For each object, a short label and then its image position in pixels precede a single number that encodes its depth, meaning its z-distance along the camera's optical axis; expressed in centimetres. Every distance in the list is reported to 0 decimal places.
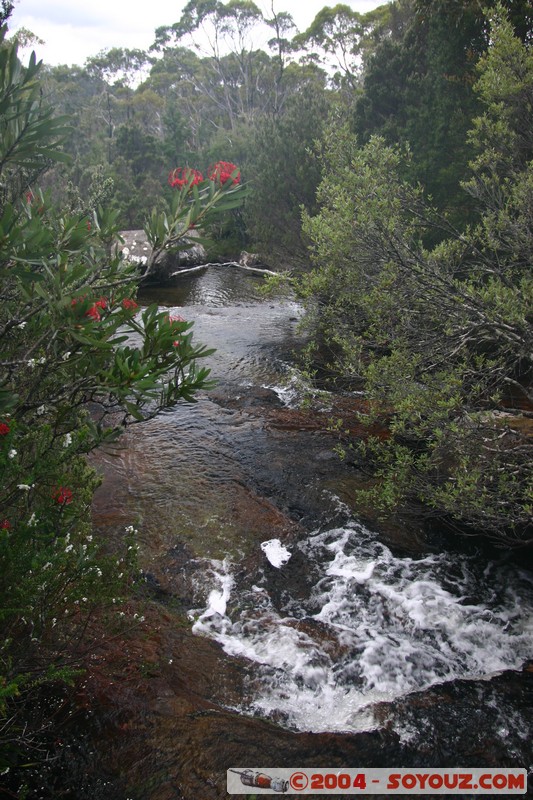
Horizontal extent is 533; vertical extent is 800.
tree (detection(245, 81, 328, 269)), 1493
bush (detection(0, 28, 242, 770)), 271
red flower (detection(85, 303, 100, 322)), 359
